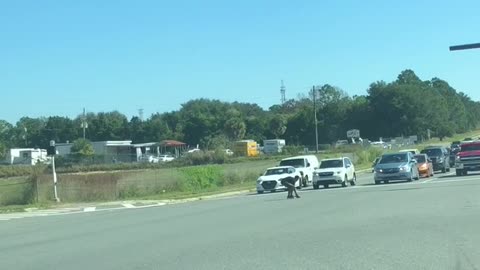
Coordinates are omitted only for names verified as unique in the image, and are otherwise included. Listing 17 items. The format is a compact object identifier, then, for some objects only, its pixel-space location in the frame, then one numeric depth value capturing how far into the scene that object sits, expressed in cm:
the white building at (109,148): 13262
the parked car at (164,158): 9542
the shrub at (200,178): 4475
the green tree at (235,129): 14488
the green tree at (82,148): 11288
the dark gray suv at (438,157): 4947
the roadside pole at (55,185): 3772
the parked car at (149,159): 9338
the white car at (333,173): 3853
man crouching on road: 2977
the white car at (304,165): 4253
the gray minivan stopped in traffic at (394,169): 3841
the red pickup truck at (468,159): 4178
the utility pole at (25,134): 17188
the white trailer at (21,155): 11395
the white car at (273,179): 3791
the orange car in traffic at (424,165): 4322
